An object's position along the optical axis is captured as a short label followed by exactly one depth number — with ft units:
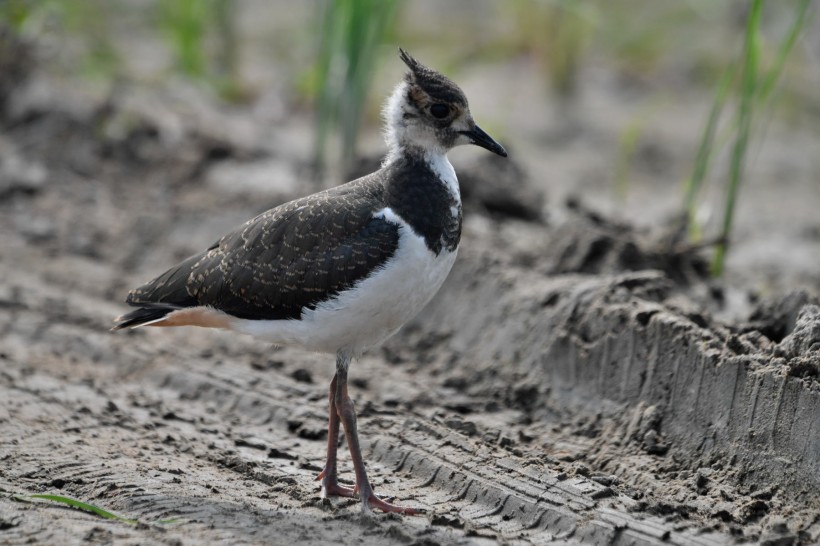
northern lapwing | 33.30
